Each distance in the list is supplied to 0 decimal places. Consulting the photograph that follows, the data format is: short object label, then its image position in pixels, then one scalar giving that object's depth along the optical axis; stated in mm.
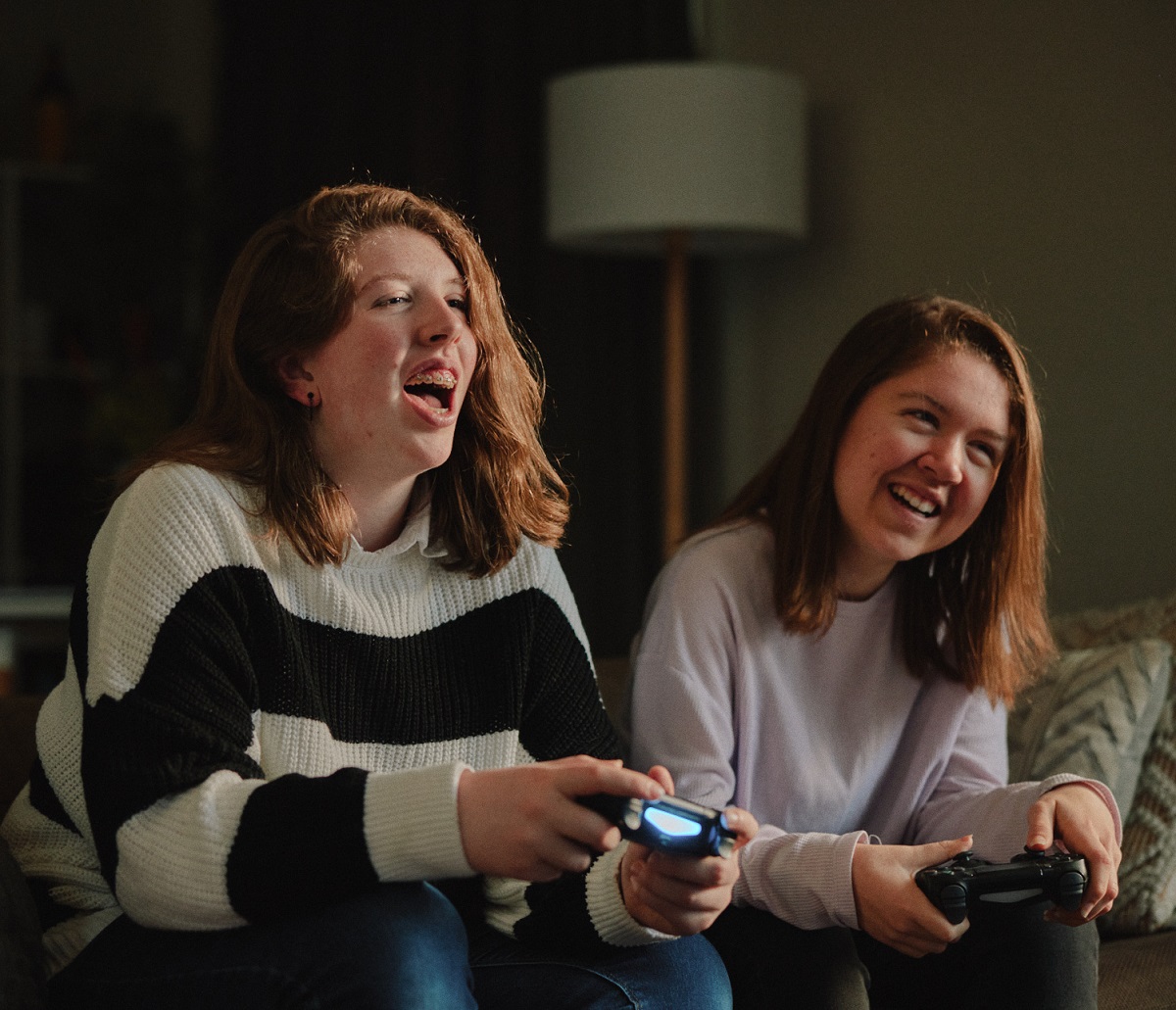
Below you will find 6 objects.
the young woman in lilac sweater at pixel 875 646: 1374
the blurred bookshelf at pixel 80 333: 4449
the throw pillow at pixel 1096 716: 1604
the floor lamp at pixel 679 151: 2670
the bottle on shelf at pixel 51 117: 4633
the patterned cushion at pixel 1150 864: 1564
